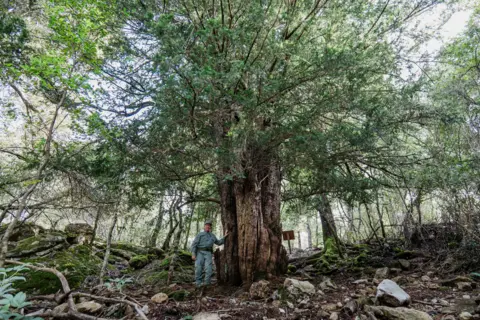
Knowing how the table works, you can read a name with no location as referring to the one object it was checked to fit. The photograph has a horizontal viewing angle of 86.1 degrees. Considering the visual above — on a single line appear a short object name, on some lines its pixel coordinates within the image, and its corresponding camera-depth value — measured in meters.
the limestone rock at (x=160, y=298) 4.17
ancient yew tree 4.20
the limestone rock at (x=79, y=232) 9.65
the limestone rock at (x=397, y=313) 2.99
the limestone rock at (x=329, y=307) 3.70
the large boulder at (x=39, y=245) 7.44
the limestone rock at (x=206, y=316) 3.31
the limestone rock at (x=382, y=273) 5.43
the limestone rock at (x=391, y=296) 3.50
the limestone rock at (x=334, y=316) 3.34
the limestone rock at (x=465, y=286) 4.11
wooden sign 7.70
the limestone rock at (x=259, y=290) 4.49
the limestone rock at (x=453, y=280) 4.36
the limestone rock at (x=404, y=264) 5.95
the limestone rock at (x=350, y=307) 3.42
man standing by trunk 6.07
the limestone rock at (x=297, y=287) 4.46
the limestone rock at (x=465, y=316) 2.97
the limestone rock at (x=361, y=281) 5.19
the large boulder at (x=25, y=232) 8.61
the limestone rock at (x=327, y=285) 4.99
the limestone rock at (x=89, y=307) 3.35
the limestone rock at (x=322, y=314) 3.48
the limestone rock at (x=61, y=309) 2.61
